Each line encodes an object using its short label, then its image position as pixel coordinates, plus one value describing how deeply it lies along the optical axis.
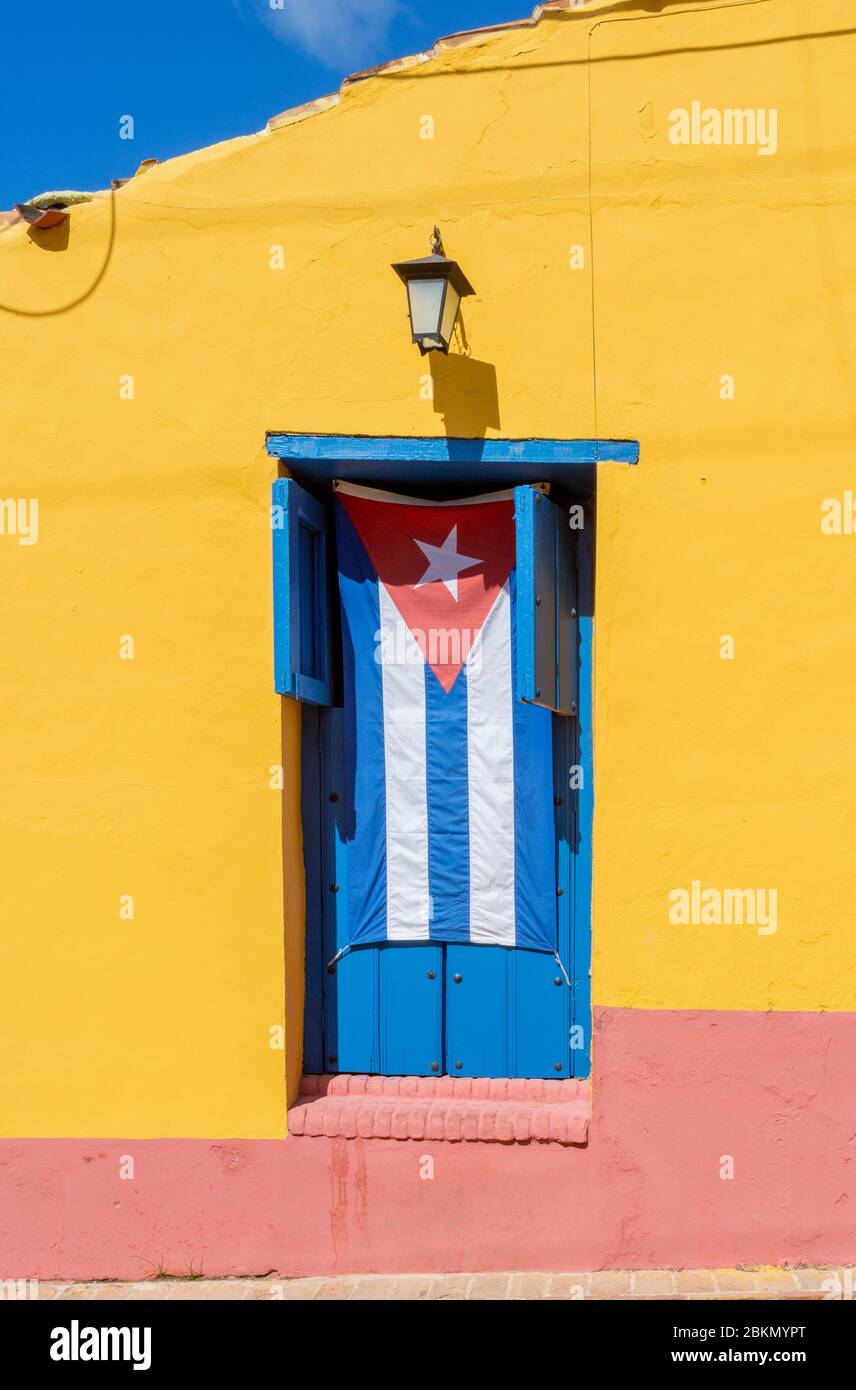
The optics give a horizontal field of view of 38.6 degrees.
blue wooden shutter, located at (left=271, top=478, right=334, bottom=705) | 5.28
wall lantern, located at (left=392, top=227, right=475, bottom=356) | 5.12
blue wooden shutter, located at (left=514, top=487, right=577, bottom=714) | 5.08
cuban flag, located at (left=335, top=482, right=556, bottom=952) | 5.58
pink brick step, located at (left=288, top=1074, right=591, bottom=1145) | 5.33
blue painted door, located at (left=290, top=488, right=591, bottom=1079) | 5.62
